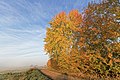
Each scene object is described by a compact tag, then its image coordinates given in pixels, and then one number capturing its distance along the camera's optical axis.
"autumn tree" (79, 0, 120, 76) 7.11
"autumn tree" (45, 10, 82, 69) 13.53
